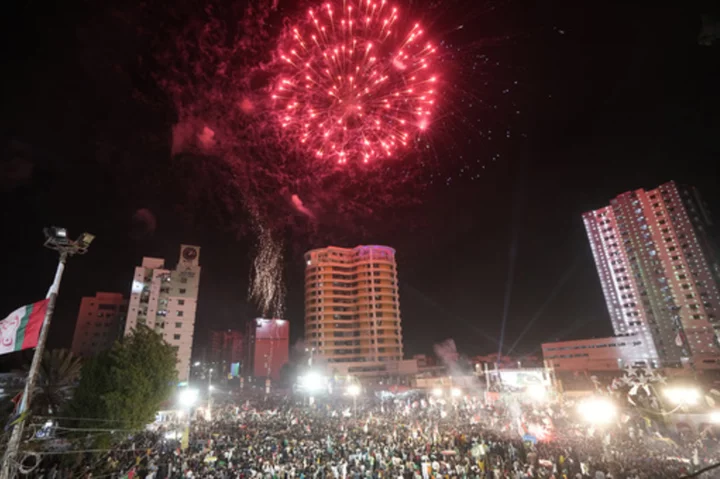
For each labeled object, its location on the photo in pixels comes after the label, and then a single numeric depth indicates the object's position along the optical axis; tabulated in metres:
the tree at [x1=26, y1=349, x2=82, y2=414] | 21.08
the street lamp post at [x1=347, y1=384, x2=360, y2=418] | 40.21
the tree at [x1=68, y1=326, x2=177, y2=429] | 17.88
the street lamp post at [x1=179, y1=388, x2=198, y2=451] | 20.23
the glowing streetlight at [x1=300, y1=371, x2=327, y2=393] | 49.30
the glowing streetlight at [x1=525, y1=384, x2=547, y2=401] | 30.97
